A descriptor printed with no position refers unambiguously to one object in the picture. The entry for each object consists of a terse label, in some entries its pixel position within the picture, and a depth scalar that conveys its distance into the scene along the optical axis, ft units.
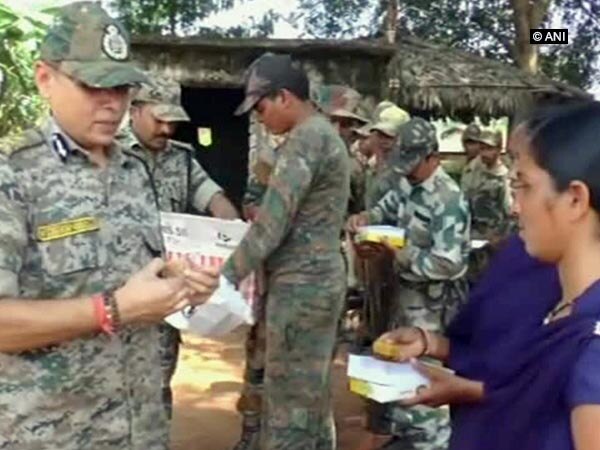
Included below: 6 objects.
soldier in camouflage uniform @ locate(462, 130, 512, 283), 28.60
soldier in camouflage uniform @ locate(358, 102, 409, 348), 18.38
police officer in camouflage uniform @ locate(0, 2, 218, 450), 7.09
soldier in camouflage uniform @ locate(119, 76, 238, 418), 14.85
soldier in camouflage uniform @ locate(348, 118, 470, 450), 16.22
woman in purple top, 5.37
